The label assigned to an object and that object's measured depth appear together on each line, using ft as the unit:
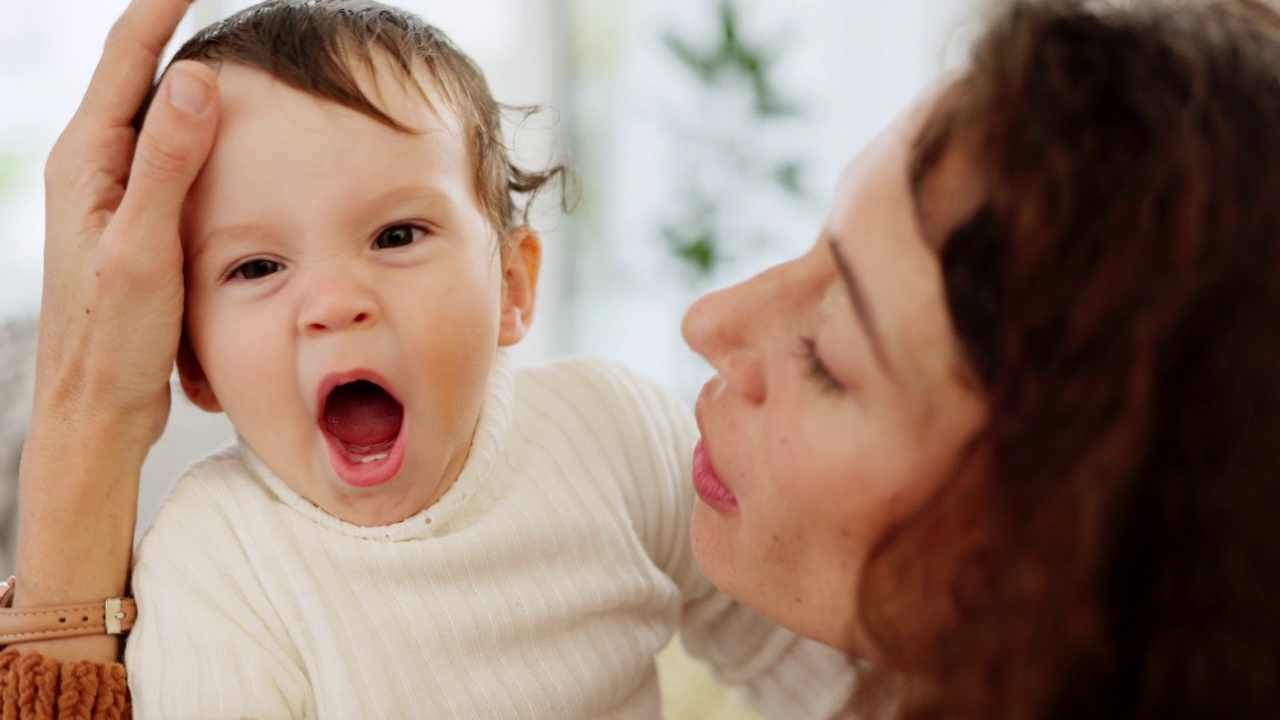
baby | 1.98
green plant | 5.00
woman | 1.67
